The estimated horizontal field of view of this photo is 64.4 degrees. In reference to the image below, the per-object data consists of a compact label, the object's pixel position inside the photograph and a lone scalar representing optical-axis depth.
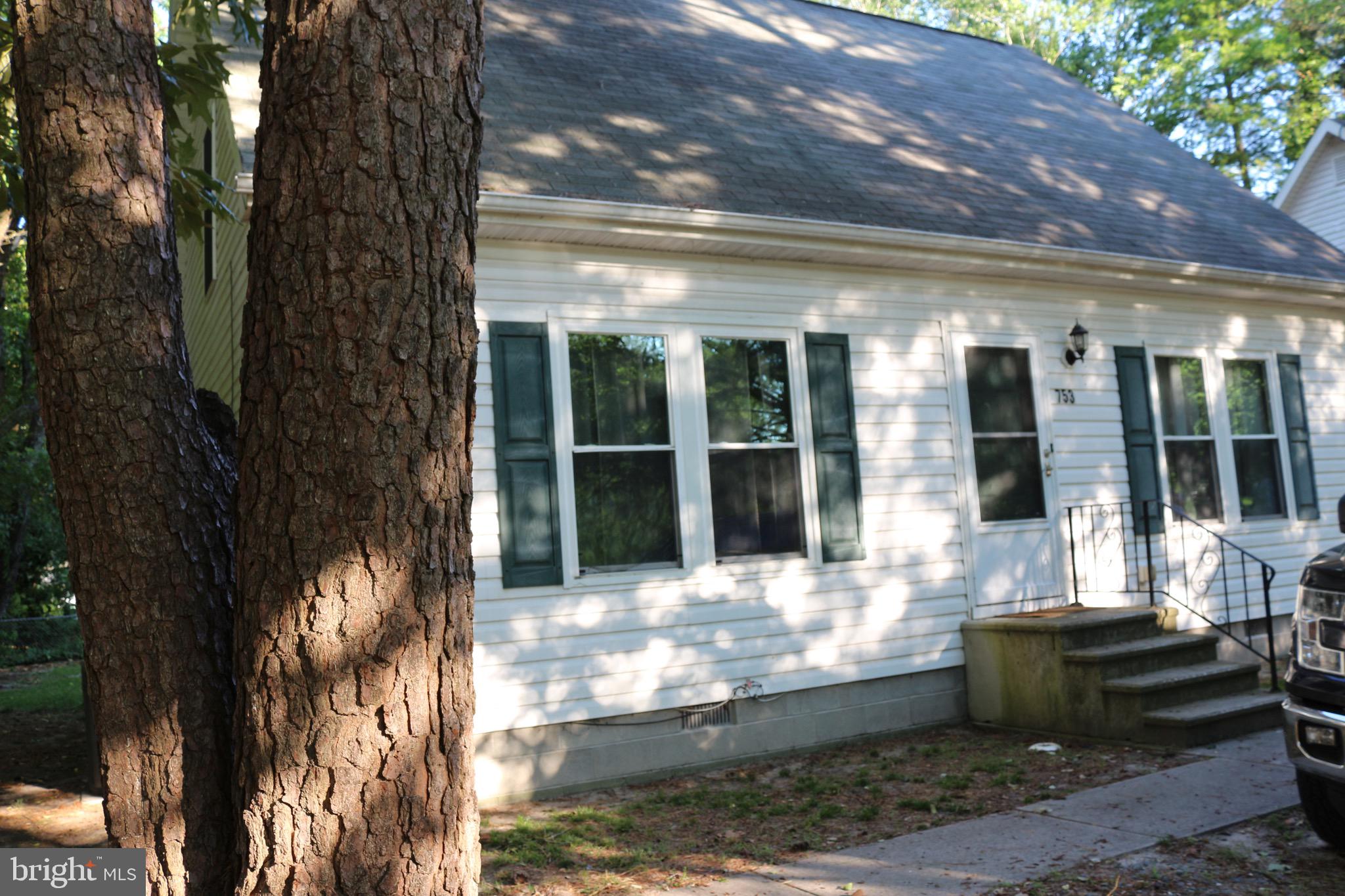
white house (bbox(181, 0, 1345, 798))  6.59
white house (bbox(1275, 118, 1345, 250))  20.27
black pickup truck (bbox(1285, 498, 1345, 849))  4.19
